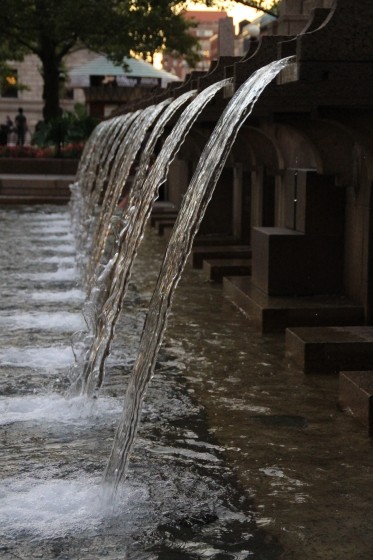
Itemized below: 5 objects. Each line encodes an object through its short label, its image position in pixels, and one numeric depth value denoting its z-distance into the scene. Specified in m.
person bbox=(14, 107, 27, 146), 51.22
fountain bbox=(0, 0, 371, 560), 5.10
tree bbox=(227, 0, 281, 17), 32.15
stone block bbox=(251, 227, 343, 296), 10.47
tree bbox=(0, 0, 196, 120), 41.97
